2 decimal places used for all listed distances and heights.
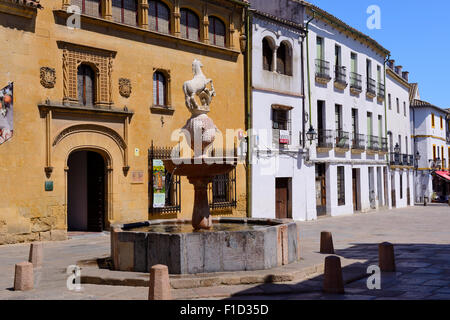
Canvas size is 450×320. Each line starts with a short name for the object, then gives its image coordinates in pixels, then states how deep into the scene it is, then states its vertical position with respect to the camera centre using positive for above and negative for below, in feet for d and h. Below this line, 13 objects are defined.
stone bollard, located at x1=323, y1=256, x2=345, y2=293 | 25.72 -4.51
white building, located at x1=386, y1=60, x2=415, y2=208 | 116.06 +10.90
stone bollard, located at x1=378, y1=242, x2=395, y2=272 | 32.19 -4.57
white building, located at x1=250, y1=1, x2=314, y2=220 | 71.46 +10.12
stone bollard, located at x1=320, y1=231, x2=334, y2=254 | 38.52 -4.39
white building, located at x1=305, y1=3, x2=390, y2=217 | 83.41 +12.76
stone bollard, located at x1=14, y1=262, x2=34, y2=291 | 27.35 -4.60
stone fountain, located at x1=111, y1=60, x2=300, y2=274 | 28.68 -2.96
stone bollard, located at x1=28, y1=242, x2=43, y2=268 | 34.65 -4.26
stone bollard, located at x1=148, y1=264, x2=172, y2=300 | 22.41 -4.15
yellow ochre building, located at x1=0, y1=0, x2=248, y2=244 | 48.08 +9.44
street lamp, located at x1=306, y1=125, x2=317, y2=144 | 76.59 +8.14
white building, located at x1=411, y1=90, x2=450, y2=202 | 150.10 +11.80
